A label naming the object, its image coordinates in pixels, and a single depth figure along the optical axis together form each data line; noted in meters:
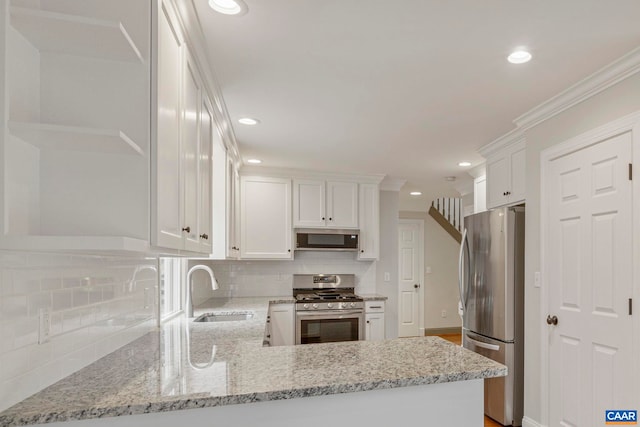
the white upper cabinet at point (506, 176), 3.02
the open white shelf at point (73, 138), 0.86
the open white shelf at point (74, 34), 0.89
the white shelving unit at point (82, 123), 0.91
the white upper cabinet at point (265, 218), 4.27
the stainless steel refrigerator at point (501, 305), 2.90
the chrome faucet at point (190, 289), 2.74
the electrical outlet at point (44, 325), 1.06
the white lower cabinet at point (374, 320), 4.25
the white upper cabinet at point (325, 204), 4.42
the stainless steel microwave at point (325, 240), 4.37
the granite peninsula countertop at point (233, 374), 0.95
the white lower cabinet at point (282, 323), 3.97
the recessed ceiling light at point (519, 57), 1.86
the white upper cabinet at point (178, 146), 1.17
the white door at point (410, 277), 6.72
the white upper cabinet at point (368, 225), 4.61
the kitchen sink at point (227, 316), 3.02
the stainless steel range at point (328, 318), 4.06
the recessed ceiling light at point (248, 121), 2.83
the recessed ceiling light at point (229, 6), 1.51
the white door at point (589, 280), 1.99
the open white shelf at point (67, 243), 0.83
